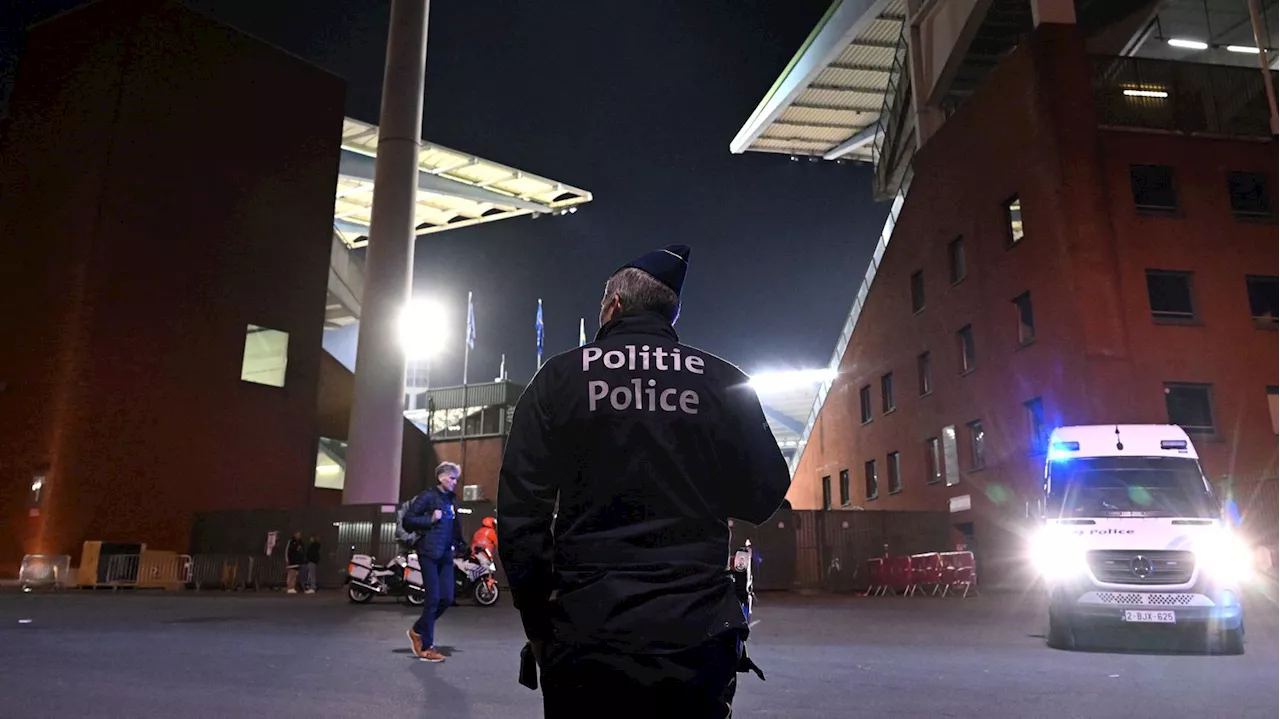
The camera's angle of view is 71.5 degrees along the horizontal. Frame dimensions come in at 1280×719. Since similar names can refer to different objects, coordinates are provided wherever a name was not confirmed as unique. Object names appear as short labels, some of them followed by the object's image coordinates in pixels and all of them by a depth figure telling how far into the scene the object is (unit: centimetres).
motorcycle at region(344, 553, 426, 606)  1711
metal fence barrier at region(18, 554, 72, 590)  2245
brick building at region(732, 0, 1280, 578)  1995
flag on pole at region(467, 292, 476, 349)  6494
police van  1002
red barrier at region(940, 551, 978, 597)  2183
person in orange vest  1753
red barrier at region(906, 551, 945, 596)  2199
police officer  226
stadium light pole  2794
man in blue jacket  879
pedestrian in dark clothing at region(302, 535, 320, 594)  2273
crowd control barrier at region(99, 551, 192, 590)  2302
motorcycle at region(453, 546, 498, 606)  1731
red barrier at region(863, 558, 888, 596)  2409
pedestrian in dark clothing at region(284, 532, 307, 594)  2245
